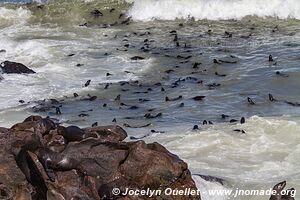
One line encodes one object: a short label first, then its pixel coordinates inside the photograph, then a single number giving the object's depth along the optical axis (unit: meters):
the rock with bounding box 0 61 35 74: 34.07
